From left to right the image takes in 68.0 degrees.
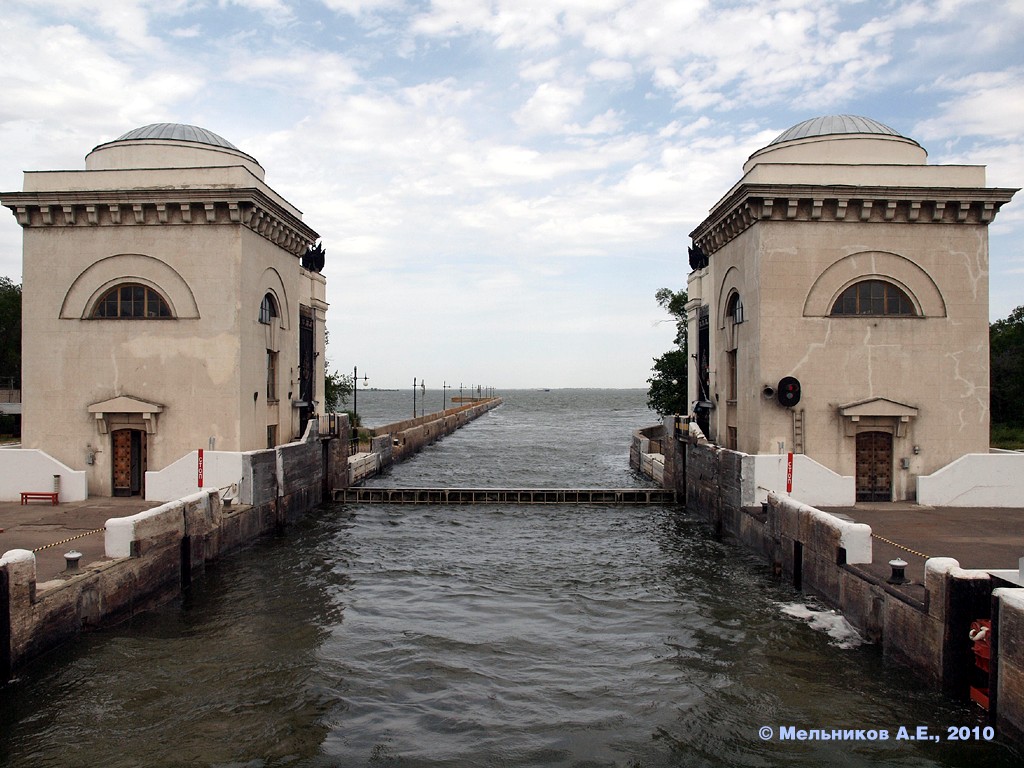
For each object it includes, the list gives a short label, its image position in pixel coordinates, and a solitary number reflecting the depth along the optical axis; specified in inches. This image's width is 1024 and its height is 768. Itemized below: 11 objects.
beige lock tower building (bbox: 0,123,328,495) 845.2
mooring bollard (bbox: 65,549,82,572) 512.7
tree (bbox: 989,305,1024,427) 2063.2
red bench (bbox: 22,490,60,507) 815.1
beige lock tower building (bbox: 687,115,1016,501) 828.6
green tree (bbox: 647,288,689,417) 1822.1
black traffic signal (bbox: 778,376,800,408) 812.6
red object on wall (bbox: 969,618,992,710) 391.9
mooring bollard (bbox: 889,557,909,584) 487.6
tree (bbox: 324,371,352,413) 2150.8
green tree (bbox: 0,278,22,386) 2139.5
